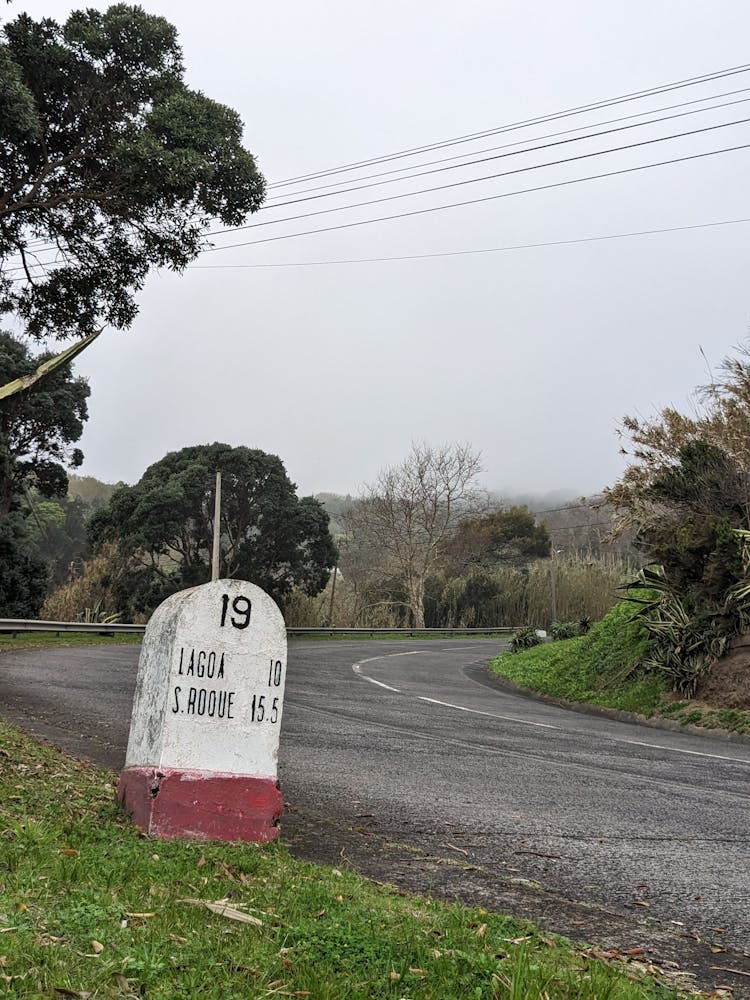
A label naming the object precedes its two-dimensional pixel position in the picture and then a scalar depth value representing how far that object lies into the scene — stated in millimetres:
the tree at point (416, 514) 54875
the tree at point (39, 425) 29141
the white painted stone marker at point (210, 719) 5148
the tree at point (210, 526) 37438
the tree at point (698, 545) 16484
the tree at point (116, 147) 11688
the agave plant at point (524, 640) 29922
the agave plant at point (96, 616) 33656
